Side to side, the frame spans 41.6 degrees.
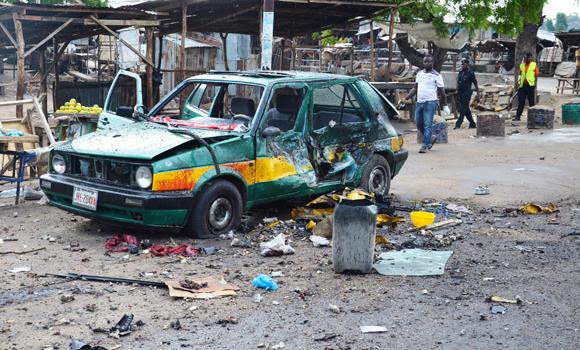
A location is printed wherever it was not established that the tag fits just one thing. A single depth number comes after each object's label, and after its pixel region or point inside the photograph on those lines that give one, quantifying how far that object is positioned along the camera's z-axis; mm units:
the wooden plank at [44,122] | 11288
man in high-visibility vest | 19297
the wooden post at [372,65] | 18889
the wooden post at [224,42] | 19644
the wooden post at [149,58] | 14781
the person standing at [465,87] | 18531
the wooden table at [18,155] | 9156
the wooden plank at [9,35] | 12931
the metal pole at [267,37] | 13625
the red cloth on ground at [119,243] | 6867
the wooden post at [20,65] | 12688
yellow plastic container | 7930
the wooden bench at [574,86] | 28484
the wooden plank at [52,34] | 13251
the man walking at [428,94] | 13508
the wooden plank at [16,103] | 12302
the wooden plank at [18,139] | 9430
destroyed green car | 6941
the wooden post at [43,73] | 15570
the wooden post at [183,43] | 14734
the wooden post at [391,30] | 18553
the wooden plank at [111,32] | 13383
